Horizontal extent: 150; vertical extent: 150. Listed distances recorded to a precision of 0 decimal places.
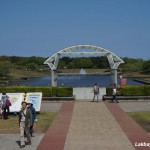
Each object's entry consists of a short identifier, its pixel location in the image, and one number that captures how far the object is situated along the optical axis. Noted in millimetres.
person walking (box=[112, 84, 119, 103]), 16092
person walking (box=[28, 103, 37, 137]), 8489
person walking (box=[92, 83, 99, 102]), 16659
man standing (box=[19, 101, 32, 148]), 7740
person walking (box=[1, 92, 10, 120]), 11521
